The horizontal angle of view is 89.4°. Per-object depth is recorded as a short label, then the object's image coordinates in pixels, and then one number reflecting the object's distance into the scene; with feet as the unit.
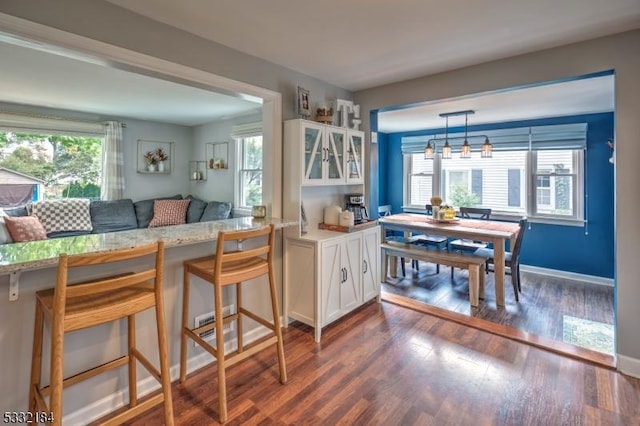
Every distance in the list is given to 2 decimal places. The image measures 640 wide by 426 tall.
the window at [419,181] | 20.17
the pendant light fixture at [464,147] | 13.17
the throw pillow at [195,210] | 17.52
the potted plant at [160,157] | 18.66
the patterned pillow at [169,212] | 16.99
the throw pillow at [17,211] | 13.44
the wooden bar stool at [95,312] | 4.13
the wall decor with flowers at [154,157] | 18.13
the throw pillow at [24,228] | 12.15
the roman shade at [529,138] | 14.59
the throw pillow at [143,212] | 17.10
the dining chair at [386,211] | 20.18
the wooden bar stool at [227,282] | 5.91
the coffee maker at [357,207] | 10.87
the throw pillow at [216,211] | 16.08
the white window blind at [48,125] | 14.11
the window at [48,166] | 14.55
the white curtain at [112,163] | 16.79
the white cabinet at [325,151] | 8.81
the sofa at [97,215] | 12.51
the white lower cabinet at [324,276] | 8.73
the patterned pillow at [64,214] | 13.93
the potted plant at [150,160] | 18.28
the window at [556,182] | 15.06
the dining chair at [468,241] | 14.33
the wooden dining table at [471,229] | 11.49
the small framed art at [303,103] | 9.30
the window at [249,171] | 16.80
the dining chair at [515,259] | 11.87
